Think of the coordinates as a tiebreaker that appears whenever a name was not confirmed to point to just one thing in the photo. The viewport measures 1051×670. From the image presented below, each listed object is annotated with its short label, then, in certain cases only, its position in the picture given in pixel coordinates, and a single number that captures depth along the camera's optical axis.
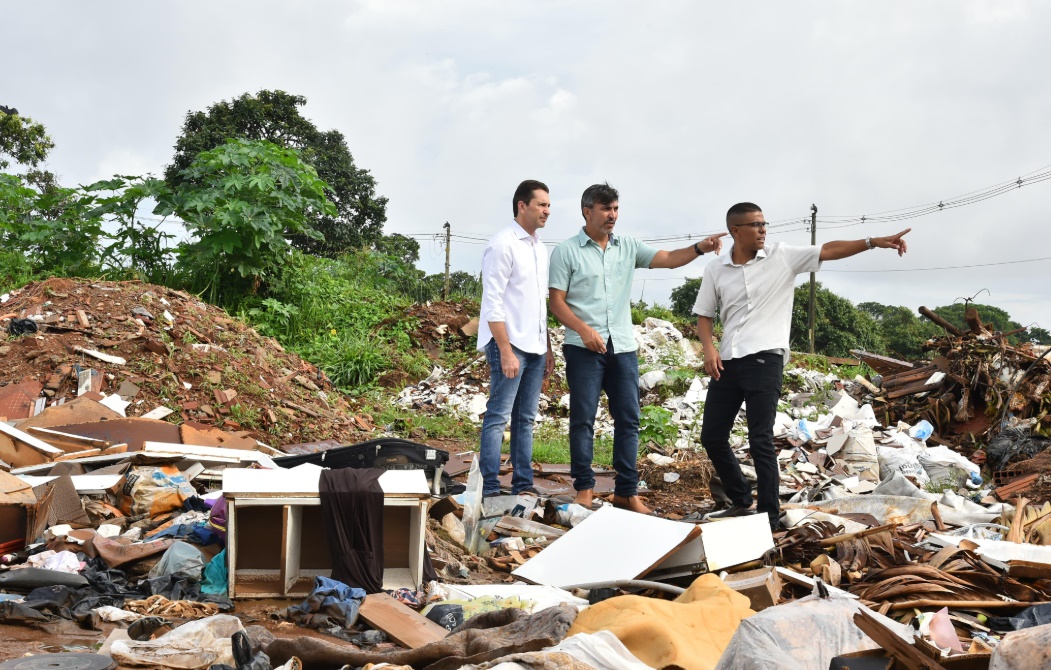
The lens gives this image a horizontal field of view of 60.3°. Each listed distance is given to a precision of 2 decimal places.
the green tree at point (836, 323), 27.84
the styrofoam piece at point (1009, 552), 4.02
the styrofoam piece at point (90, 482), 5.09
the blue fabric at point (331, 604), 3.69
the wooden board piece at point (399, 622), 3.37
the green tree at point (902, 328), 30.66
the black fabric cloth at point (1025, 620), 3.23
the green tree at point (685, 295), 29.12
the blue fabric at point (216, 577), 4.06
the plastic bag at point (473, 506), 4.92
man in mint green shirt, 5.44
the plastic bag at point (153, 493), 5.07
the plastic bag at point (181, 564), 4.13
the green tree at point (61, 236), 12.53
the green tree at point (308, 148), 24.19
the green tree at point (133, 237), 12.44
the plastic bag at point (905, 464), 6.59
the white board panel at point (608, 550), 4.02
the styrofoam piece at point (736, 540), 4.01
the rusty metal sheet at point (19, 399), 7.79
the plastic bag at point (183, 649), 2.99
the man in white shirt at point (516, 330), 5.34
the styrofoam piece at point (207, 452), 5.78
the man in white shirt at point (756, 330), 4.98
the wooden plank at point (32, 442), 5.83
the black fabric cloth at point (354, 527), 4.00
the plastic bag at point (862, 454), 7.00
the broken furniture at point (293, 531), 3.96
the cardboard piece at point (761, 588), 3.59
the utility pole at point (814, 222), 29.50
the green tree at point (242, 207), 11.74
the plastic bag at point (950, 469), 6.73
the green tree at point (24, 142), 22.52
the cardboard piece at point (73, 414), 7.03
